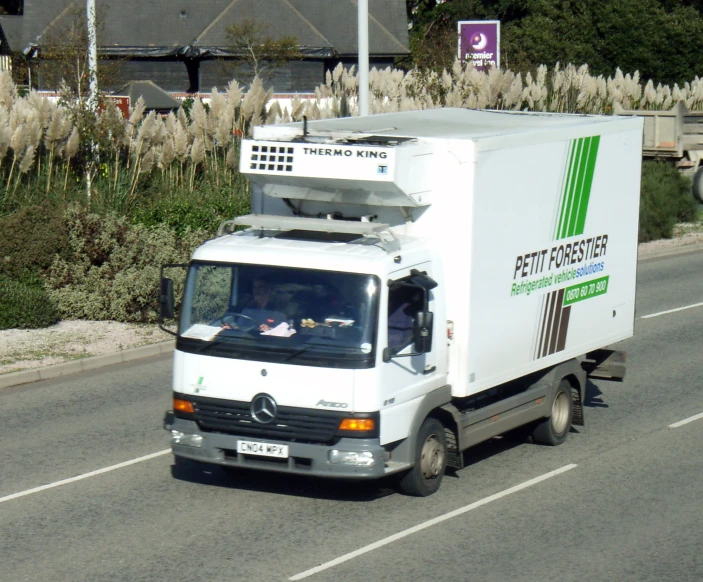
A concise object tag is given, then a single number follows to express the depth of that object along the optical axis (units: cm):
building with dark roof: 5616
